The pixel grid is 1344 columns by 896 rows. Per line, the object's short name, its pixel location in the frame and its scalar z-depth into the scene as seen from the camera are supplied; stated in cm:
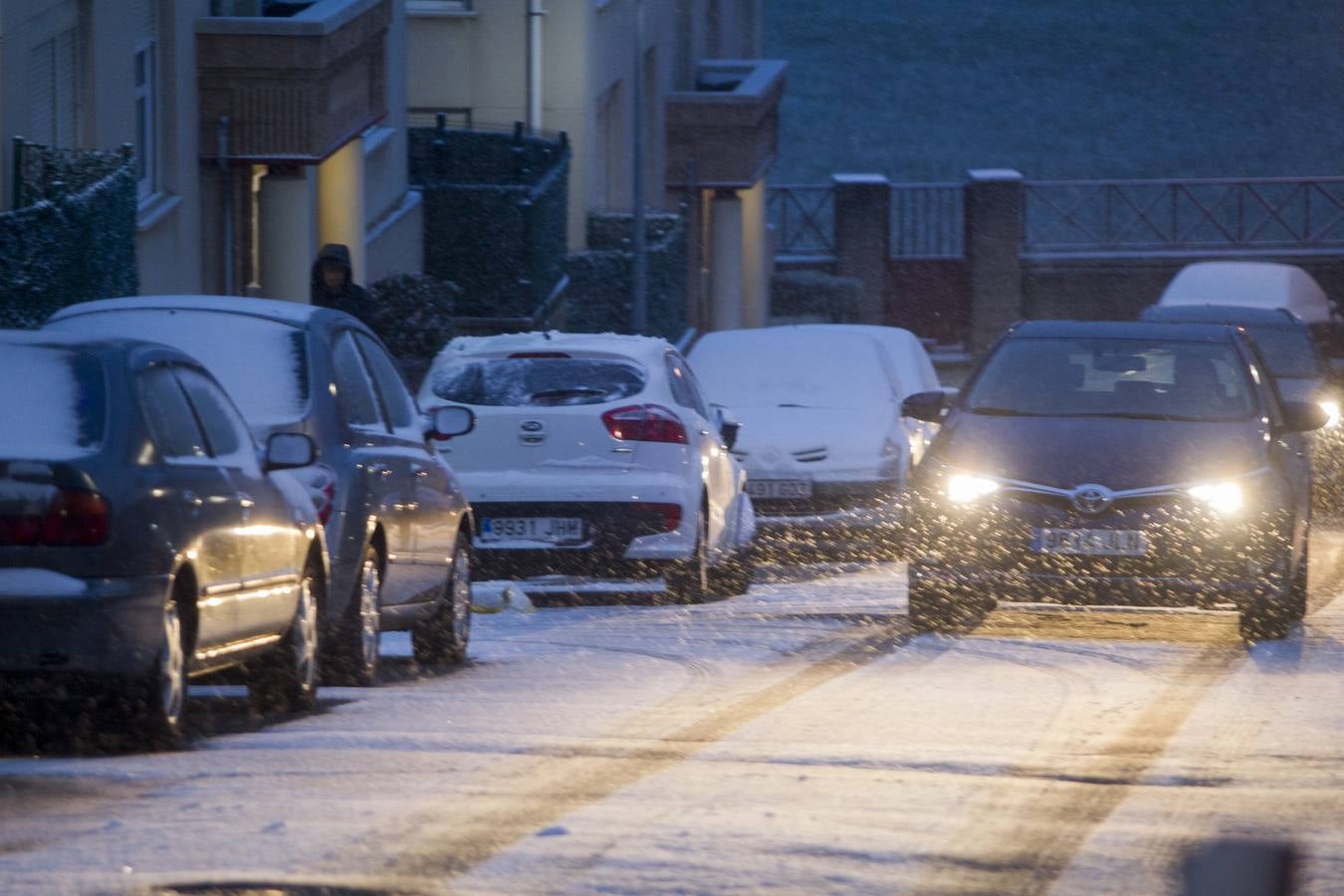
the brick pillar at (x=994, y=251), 5209
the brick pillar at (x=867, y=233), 5194
